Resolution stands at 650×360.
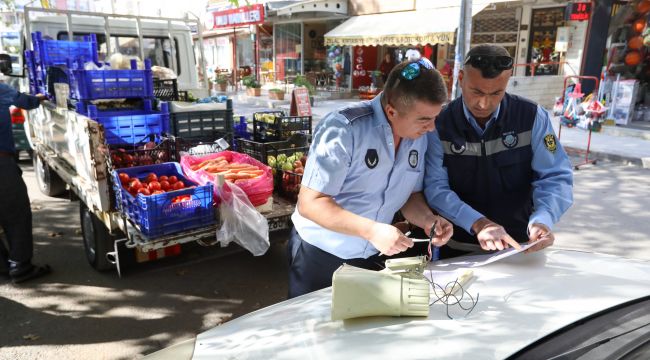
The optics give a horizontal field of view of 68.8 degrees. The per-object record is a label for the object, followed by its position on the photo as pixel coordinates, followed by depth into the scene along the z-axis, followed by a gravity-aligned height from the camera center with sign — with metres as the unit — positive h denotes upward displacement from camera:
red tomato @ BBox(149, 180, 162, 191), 3.66 -0.92
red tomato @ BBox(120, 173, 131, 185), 3.69 -0.88
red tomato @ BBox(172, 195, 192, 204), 3.42 -0.96
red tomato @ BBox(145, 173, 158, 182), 3.85 -0.91
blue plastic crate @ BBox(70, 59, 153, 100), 4.46 -0.19
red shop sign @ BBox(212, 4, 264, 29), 18.27 +1.89
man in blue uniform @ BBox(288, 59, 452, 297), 1.85 -0.48
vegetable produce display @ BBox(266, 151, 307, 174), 4.44 -0.91
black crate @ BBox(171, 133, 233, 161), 4.43 -0.79
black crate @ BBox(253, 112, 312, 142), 5.20 -0.67
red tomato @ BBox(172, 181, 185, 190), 3.82 -0.96
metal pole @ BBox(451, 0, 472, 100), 7.64 +0.58
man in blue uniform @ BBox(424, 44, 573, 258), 2.17 -0.44
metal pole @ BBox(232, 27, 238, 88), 21.44 -0.52
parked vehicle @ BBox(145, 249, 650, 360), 1.33 -0.78
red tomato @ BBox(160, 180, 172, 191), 3.77 -0.95
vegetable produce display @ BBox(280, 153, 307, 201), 4.29 -1.01
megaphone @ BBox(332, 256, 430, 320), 1.54 -0.73
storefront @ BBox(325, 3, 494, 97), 13.69 +0.81
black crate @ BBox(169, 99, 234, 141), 4.80 -0.61
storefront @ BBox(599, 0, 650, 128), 11.38 +0.01
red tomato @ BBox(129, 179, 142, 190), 3.62 -0.90
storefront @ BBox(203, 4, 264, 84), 19.10 +1.32
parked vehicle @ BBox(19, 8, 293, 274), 3.46 -0.86
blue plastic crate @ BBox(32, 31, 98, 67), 5.61 +0.15
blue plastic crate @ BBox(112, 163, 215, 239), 3.31 -1.03
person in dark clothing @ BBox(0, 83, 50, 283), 4.20 -1.26
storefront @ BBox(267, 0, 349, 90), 18.97 +0.84
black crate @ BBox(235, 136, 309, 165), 4.68 -0.84
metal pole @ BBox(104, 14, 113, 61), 6.59 +0.34
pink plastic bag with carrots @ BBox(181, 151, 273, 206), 3.73 -0.91
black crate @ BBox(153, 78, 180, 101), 6.00 -0.32
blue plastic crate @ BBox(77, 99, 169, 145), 4.33 -0.55
